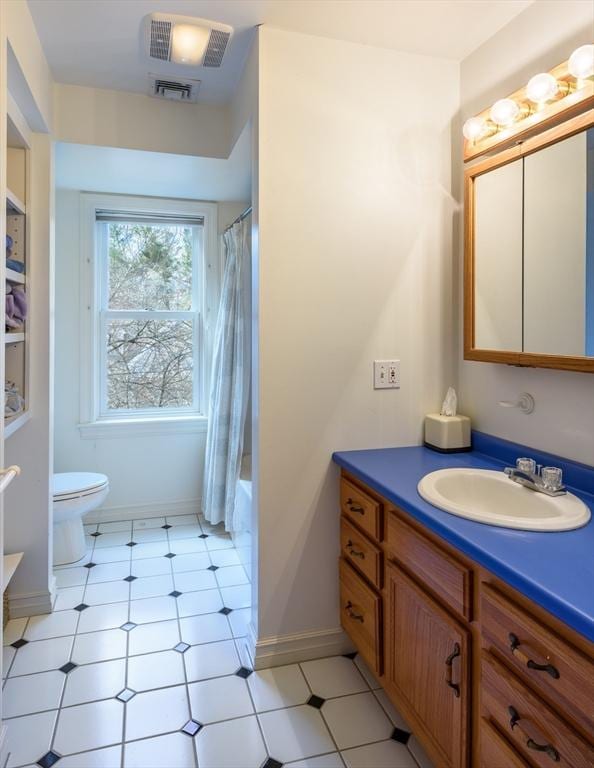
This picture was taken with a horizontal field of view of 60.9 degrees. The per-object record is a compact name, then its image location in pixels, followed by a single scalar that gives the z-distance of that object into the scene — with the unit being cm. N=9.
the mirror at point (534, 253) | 145
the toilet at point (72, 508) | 264
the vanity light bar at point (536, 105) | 140
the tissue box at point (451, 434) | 195
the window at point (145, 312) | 334
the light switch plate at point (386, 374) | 204
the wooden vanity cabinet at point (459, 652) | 94
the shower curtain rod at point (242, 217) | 283
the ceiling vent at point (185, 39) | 185
